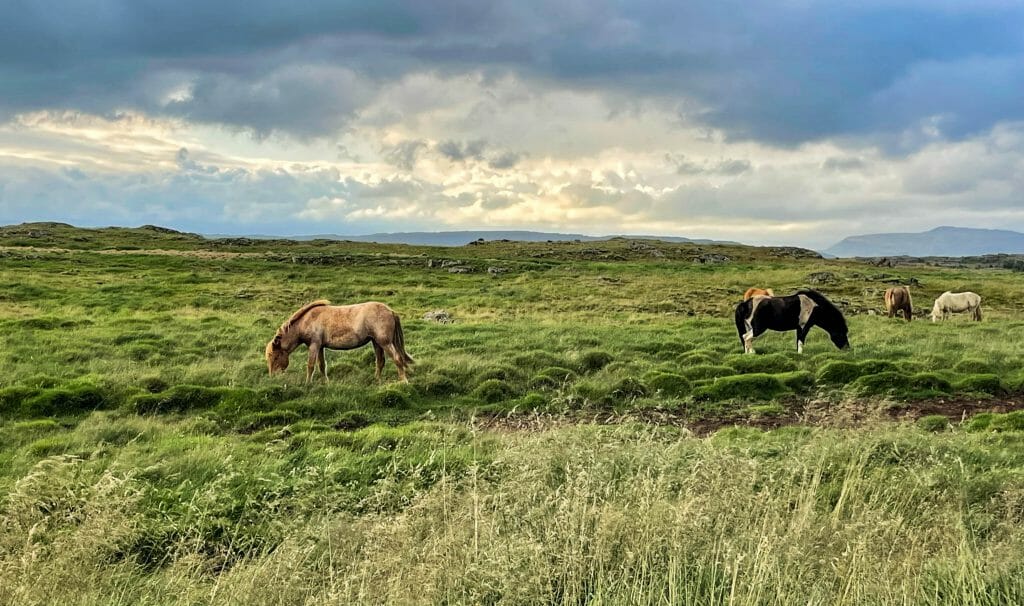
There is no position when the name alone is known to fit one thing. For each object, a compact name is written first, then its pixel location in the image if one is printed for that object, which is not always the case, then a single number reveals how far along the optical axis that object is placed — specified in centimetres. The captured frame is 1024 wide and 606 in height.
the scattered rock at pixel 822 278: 5569
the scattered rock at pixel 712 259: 8552
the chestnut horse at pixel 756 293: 2258
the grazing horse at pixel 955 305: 3012
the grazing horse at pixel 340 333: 1577
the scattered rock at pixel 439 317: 2811
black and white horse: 1998
